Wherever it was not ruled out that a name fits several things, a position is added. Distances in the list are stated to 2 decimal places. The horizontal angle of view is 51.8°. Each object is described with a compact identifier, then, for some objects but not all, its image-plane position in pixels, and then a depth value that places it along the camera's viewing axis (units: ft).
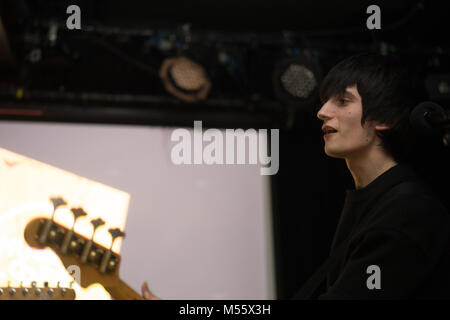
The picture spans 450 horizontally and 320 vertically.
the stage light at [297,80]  8.94
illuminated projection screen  9.25
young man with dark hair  2.98
